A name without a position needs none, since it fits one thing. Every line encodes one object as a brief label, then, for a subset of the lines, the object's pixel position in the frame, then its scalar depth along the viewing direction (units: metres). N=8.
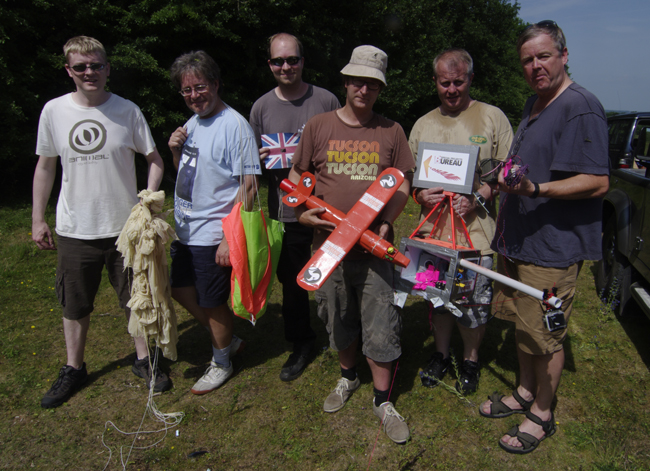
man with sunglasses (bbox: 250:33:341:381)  2.98
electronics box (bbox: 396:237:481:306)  2.17
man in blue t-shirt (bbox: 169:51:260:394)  2.69
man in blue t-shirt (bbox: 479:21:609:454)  2.06
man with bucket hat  2.40
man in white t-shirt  2.70
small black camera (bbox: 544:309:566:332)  1.88
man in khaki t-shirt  2.59
